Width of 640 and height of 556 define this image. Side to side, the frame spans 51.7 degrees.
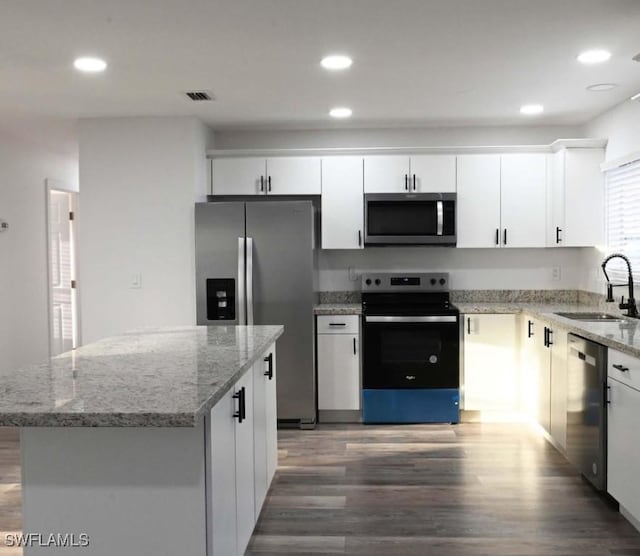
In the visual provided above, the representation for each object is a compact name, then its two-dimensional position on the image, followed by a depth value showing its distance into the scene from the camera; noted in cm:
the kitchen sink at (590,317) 423
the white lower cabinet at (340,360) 498
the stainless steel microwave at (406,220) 511
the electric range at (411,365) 490
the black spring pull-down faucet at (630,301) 397
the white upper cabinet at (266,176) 519
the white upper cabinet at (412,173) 514
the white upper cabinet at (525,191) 513
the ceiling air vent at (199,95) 419
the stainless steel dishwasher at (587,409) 328
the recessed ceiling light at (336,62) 345
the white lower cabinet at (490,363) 491
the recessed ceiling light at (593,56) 339
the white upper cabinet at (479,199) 514
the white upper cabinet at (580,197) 496
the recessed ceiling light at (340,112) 471
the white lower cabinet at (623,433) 289
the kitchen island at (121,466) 180
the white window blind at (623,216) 441
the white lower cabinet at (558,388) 388
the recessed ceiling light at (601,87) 404
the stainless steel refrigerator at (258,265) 480
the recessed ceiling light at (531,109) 466
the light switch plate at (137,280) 500
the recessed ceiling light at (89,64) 347
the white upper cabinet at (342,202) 517
